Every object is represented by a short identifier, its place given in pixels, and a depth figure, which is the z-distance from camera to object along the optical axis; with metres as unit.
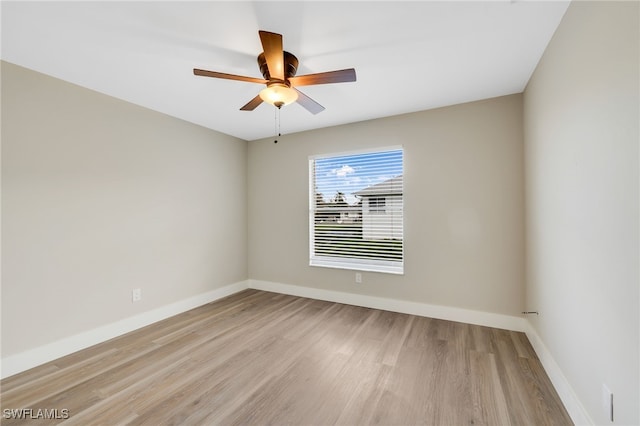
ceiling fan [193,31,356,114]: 1.63
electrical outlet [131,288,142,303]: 2.91
